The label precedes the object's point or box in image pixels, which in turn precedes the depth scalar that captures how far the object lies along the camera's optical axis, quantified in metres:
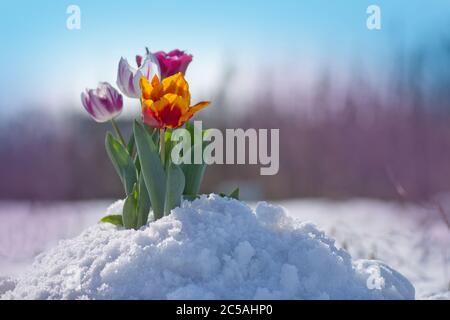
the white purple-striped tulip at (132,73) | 1.40
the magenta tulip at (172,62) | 1.43
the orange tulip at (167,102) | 1.30
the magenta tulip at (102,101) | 1.40
